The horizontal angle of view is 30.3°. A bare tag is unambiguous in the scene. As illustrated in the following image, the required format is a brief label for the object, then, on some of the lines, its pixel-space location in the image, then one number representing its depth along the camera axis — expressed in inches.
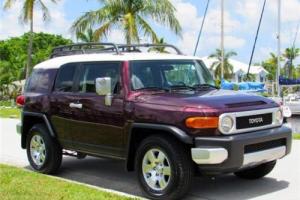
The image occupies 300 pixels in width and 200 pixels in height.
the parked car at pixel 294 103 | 1129.4
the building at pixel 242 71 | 2871.6
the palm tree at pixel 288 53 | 3197.8
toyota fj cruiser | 255.4
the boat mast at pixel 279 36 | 1389.8
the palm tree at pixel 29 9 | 1155.9
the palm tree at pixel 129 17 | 930.7
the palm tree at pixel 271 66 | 3494.6
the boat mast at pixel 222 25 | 1547.2
